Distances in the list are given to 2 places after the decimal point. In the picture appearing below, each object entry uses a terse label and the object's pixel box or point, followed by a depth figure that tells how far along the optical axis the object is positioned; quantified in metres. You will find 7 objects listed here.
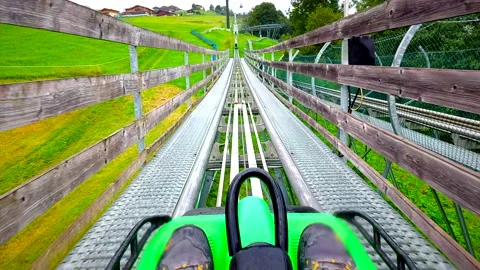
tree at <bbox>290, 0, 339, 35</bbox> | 42.91
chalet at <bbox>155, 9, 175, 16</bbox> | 111.44
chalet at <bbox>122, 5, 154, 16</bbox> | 108.00
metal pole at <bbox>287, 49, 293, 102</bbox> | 5.52
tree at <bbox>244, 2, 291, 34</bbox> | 79.31
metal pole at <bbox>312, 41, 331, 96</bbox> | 3.99
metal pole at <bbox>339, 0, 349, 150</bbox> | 2.70
